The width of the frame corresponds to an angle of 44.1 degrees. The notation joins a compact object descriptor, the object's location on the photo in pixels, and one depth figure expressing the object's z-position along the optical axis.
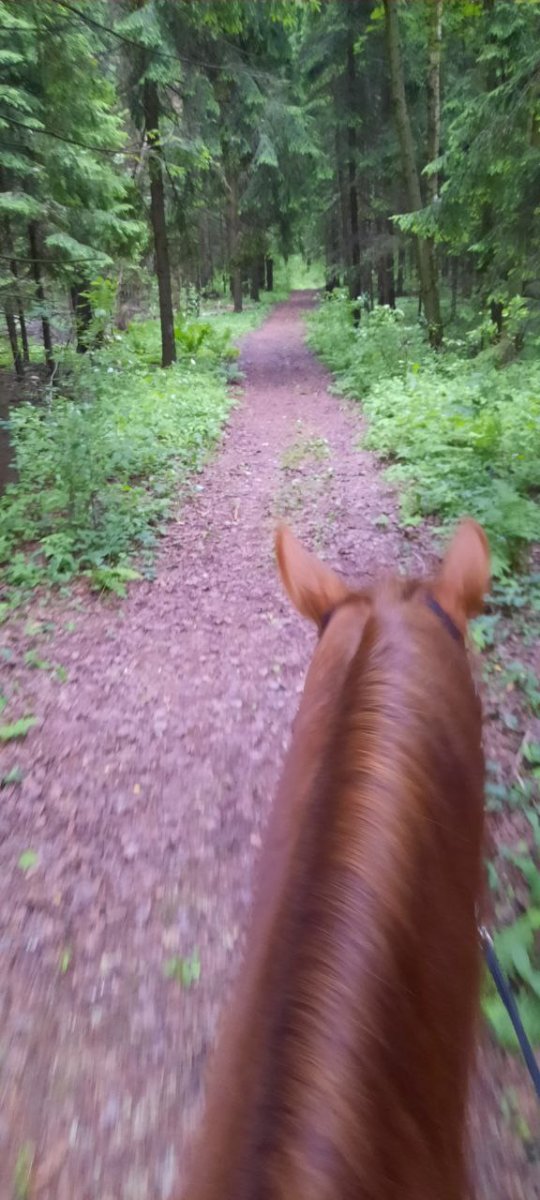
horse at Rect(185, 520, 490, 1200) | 0.75
